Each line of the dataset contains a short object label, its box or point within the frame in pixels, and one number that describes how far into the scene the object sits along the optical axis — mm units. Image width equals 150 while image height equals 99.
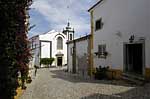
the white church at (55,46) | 21151
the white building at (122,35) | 5809
